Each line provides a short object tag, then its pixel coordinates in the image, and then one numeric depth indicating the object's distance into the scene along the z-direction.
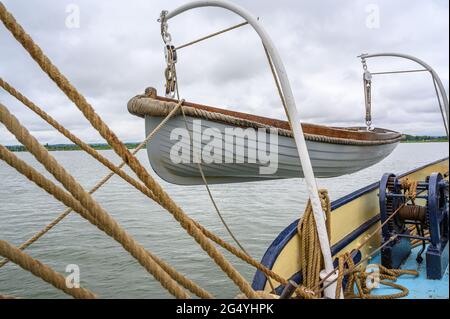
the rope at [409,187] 4.10
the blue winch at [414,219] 3.86
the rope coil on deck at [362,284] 3.30
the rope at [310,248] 3.07
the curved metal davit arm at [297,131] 2.92
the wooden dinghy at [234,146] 4.04
